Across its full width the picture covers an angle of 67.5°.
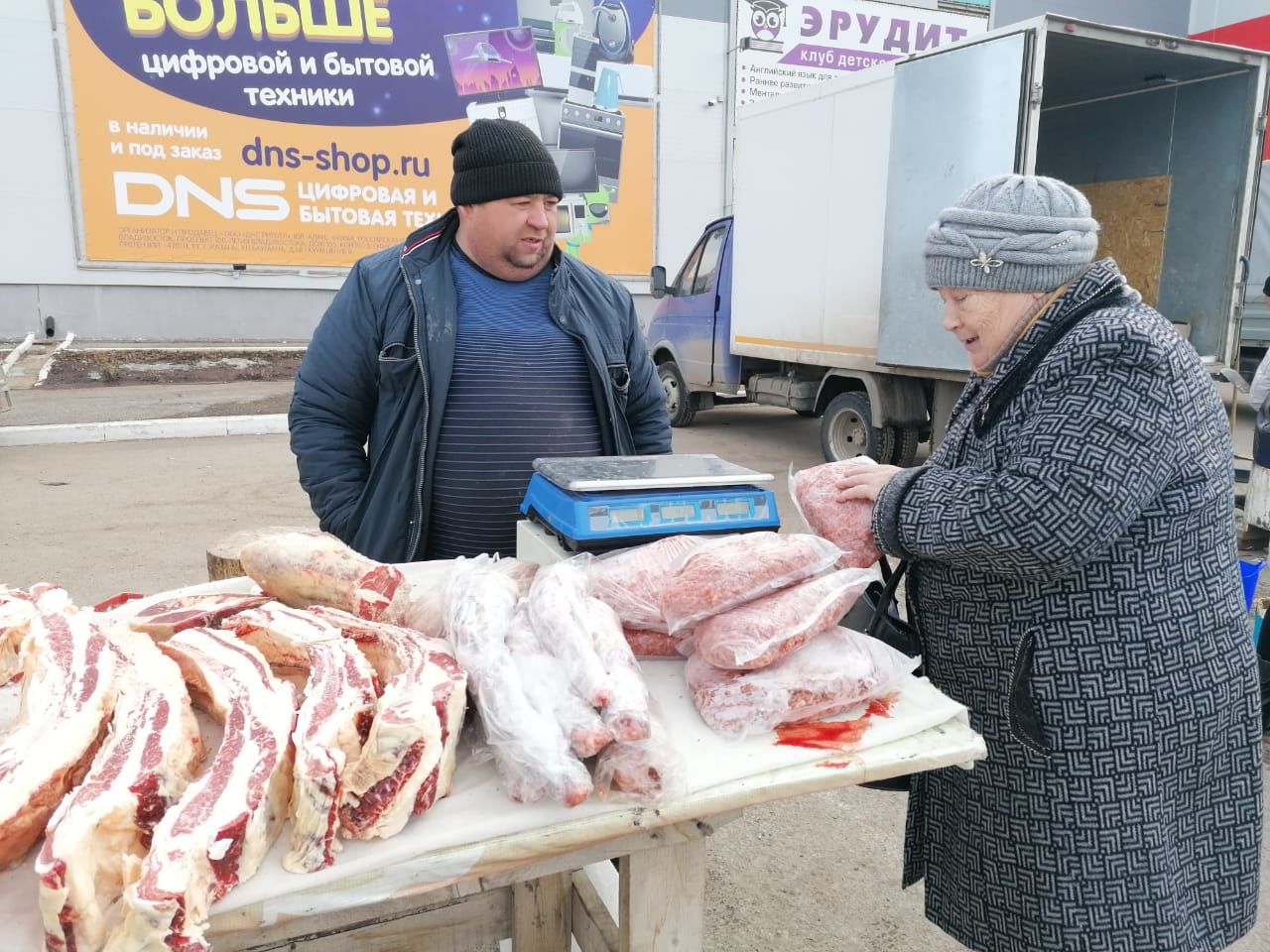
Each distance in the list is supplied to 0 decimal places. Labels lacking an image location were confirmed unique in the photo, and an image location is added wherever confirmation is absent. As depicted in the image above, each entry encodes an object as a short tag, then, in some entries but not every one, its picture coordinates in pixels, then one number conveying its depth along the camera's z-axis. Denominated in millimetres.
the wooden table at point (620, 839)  1208
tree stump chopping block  2058
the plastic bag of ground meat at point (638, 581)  1731
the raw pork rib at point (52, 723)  1194
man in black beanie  2779
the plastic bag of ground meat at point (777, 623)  1564
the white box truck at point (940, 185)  6660
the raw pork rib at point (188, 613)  1722
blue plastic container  3826
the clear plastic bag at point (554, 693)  1356
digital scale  1955
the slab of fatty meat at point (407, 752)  1280
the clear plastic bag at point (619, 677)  1362
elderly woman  1646
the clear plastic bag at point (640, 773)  1354
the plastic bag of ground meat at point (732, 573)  1654
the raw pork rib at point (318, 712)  1232
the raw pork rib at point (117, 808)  1076
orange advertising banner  16641
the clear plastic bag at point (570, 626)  1431
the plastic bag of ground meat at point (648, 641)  1776
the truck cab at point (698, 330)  10250
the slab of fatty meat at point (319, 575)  1826
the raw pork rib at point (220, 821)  1090
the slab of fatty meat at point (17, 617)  1669
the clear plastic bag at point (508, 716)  1325
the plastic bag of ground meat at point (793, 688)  1551
